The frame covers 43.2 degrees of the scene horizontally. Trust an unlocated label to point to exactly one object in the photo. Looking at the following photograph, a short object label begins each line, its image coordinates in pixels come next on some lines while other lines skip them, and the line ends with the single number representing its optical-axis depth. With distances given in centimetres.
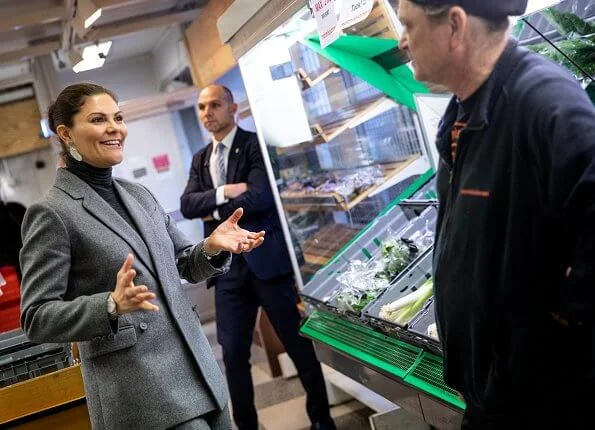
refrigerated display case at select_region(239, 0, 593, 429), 298
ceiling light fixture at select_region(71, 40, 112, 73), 575
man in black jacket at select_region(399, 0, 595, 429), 137
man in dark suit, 416
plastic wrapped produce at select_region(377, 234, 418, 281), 331
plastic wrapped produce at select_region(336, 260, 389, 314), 328
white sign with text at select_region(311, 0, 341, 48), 275
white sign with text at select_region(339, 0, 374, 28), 254
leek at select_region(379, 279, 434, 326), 289
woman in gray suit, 222
